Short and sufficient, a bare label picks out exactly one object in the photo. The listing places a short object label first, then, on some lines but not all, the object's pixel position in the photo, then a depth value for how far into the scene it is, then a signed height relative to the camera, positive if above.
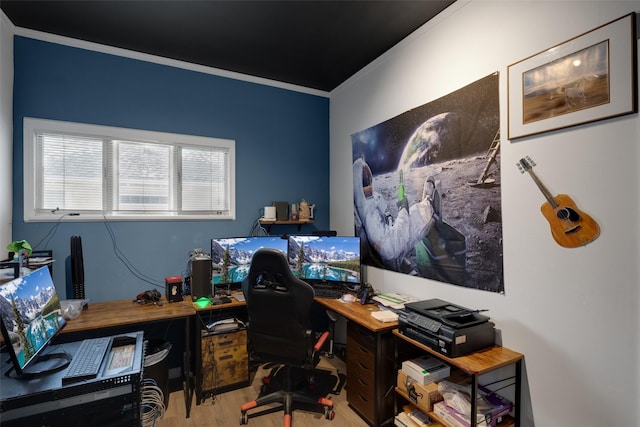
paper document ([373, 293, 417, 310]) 2.34 -0.69
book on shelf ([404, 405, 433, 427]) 1.86 -1.28
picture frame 1.33 +0.65
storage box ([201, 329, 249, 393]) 2.47 -1.22
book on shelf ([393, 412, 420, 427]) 1.89 -1.31
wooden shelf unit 1.49 -0.79
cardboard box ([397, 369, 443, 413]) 1.78 -1.08
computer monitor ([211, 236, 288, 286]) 2.76 -0.38
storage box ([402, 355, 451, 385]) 1.84 -0.97
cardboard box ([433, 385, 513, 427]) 1.60 -1.09
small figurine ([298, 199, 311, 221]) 3.41 +0.04
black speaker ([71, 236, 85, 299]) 2.36 -0.41
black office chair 2.04 -0.74
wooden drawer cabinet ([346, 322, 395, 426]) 2.04 -1.12
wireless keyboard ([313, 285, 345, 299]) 2.69 -0.70
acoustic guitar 1.45 -0.04
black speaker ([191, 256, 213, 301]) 2.62 -0.54
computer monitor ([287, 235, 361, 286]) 2.78 -0.42
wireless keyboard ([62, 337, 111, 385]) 1.39 -0.74
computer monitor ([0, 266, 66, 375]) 1.26 -0.47
